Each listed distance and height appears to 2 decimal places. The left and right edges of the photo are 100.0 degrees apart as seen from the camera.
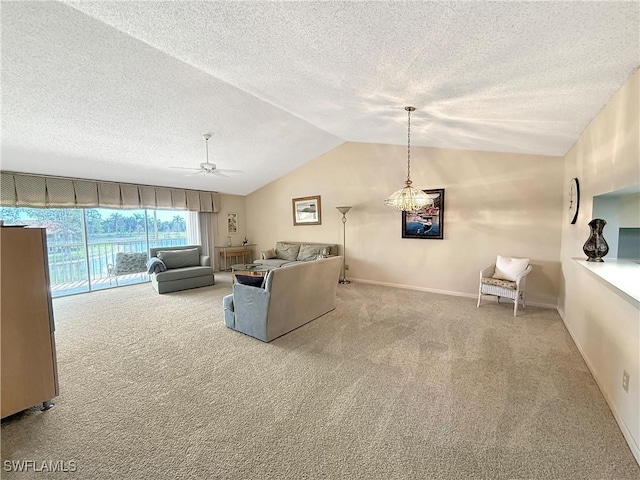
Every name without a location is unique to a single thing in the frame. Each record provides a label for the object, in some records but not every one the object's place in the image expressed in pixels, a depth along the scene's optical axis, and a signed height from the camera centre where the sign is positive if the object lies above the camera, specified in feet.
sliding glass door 17.43 -0.84
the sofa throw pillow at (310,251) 20.52 -2.13
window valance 15.26 +2.27
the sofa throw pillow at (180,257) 18.84 -2.26
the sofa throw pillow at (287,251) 22.07 -2.23
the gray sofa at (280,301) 10.11 -3.10
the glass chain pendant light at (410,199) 11.76 +1.02
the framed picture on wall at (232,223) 26.53 +0.24
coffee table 15.80 -2.83
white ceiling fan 13.44 +3.01
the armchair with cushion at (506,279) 12.87 -2.94
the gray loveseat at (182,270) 17.62 -3.02
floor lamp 20.26 -1.99
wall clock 10.37 +0.83
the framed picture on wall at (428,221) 16.51 +0.09
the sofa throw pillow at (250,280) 10.54 -2.20
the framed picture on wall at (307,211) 22.17 +1.15
